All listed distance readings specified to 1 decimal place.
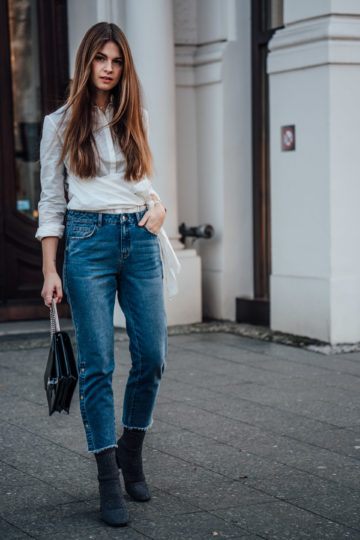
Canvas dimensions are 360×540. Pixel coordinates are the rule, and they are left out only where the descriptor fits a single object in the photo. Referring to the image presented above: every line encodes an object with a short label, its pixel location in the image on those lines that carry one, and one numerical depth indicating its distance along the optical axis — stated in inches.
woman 144.7
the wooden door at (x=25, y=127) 328.8
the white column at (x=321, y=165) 281.6
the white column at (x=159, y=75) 314.8
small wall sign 297.7
